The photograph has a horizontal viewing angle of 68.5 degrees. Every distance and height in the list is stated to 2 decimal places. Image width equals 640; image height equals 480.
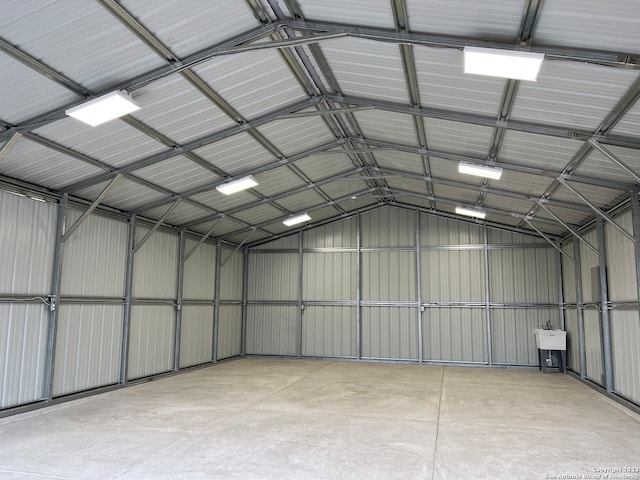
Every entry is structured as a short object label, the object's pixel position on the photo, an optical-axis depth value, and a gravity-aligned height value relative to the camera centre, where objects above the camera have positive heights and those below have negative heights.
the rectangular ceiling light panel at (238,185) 9.07 +2.30
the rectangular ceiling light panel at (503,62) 4.16 +2.19
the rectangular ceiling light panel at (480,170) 7.74 +2.26
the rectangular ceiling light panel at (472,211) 11.50 +2.32
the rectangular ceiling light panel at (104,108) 5.23 +2.20
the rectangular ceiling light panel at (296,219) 12.90 +2.34
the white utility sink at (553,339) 11.46 -0.79
